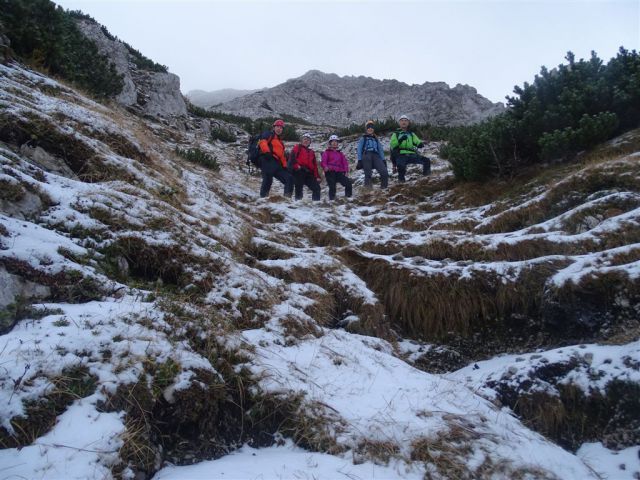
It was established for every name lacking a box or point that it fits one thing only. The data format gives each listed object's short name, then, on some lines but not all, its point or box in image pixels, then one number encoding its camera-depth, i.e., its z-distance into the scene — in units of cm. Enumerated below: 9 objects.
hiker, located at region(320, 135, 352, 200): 1080
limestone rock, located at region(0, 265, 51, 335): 250
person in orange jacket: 1002
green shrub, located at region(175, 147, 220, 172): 1195
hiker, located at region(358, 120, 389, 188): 1123
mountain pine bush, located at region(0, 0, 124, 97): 880
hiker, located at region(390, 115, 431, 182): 1127
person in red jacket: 1060
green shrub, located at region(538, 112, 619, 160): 766
